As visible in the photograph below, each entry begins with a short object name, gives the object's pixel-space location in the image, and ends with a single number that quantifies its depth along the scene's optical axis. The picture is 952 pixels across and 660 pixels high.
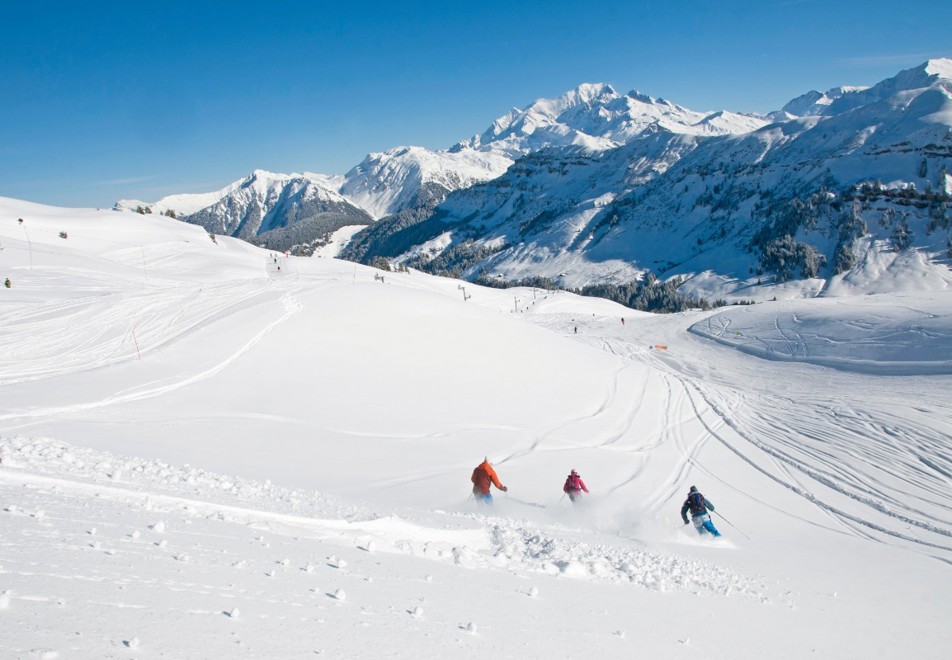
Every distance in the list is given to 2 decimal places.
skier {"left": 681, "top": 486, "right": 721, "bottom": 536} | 13.26
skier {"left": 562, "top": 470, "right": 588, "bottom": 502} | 14.23
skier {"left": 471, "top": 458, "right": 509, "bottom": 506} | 12.98
